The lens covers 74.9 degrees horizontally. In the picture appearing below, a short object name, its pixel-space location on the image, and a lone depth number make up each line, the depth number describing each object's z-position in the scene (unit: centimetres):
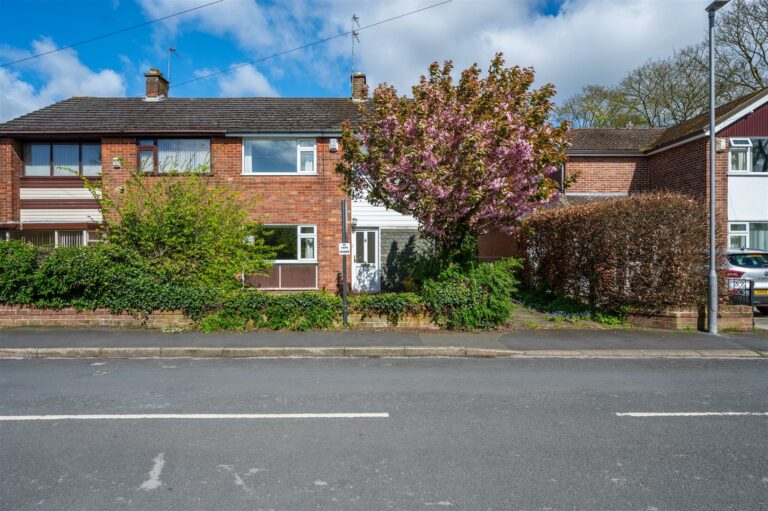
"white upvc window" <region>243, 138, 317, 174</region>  1605
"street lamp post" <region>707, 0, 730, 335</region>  959
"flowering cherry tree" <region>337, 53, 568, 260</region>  935
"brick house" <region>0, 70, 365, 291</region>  1585
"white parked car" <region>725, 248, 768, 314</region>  1159
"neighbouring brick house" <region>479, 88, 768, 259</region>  1738
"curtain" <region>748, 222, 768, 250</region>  1752
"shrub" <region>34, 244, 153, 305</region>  1009
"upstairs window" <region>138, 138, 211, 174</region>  1602
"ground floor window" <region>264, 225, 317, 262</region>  1594
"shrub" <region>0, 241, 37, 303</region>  1006
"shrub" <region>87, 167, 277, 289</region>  1066
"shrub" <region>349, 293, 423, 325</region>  1030
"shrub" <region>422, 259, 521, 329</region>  1015
